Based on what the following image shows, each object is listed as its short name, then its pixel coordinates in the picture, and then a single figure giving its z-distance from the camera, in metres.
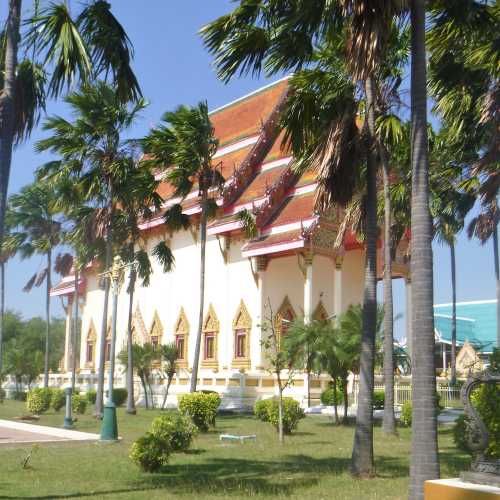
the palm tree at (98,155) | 20.92
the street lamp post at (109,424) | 15.37
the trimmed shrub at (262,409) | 18.98
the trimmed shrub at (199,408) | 17.92
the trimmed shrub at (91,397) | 29.46
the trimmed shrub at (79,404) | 24.62
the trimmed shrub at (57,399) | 26.80
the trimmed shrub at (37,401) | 25.72
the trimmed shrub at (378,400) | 22.42
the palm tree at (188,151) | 19.69
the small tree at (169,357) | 26.97
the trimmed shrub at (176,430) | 12.52
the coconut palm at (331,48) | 7.80
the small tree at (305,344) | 19.91
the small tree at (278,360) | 15.11
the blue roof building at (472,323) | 48.51
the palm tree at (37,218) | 32.69
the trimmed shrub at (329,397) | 22.37
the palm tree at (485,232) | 29.72
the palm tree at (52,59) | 8.41
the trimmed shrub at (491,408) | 9.32
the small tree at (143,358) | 26.84
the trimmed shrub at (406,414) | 17.94
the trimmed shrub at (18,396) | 40.25
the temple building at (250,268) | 26.06
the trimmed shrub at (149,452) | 10.77
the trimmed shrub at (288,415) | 16.77
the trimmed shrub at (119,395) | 29.11
